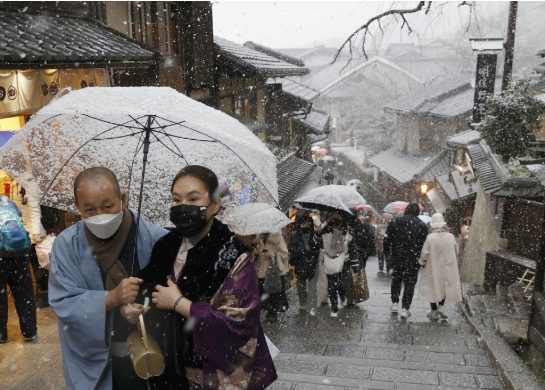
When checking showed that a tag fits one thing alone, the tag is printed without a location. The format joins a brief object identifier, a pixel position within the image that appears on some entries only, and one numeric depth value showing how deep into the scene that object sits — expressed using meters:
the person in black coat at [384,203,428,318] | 8.31
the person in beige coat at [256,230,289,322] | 7.97
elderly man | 2.78
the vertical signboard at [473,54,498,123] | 18.06
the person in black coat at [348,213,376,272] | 8.21
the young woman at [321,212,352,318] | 8.13
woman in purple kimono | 2.66
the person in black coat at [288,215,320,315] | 8.22
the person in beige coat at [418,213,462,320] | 8.48
